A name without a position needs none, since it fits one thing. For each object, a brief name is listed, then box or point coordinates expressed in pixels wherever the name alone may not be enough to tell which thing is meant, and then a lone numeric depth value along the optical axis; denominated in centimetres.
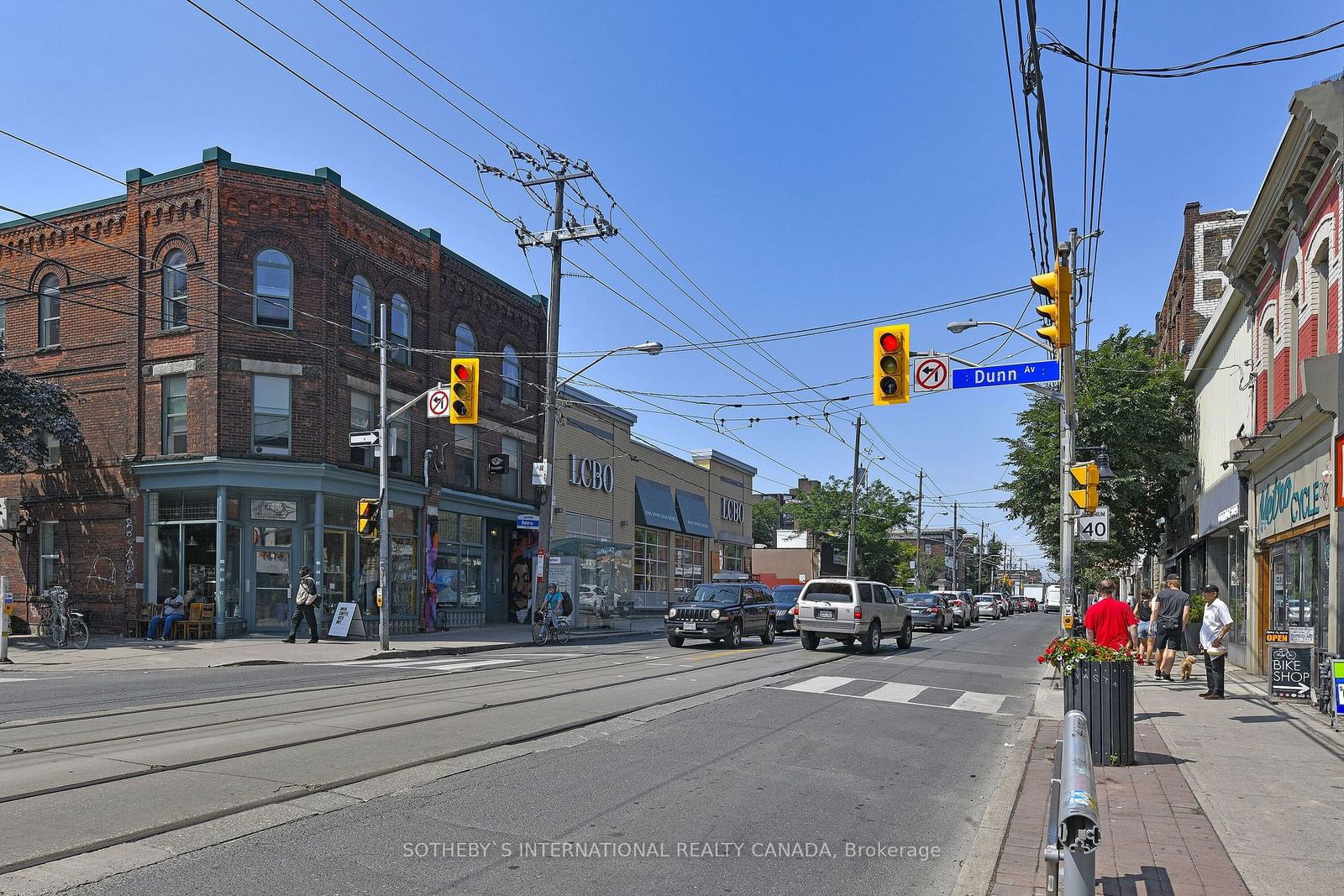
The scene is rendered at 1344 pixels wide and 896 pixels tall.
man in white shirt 1418
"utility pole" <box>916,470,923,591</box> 6788
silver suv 2258
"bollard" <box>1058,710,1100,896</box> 391
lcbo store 3322
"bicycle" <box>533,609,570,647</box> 2644
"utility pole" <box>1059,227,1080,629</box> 1731
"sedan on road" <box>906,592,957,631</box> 3809
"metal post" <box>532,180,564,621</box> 2798
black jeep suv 2390
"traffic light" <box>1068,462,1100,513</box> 1806
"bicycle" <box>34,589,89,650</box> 2186
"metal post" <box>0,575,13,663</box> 1864
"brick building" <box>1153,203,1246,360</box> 3919
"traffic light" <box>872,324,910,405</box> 1535
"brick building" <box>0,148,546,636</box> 2462
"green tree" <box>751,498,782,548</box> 9238
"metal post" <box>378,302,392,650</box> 2181
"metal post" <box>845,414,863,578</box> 4800
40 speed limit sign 1819
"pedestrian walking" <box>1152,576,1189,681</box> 1664
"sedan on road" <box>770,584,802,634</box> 3120
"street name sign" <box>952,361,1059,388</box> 1585
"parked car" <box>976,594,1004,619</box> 6234
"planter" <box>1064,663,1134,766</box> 923
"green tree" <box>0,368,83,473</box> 2322
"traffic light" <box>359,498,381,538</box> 2191
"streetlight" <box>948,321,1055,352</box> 1750
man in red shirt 1416
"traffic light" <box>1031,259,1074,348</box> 1347
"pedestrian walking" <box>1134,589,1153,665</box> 2177
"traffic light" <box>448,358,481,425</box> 1998
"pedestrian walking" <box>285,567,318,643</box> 2345
